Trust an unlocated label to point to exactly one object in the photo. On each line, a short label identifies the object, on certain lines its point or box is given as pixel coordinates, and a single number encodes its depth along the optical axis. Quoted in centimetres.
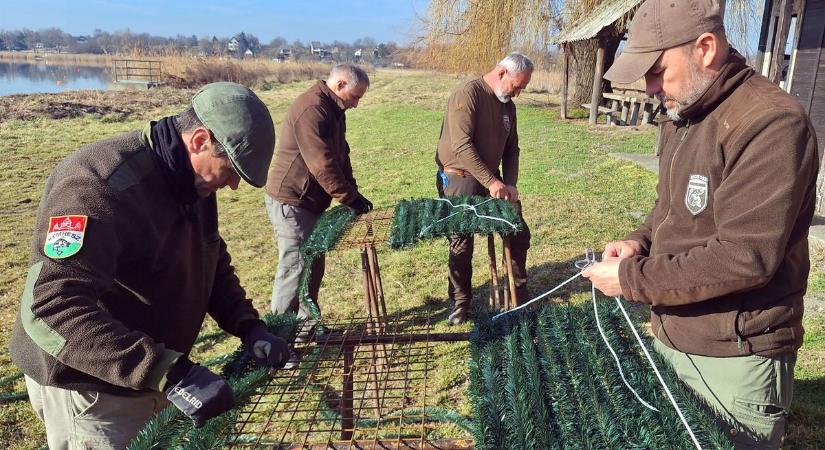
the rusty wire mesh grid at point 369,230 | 318
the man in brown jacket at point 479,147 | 406
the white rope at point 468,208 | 322
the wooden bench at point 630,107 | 1344
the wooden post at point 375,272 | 348
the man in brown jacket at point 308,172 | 372
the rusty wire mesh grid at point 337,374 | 170
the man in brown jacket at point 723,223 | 137
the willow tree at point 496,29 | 1502
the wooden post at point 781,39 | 659
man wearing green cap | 142
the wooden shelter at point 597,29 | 1195
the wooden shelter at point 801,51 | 665
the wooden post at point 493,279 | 414
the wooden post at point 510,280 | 385
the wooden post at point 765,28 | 738
